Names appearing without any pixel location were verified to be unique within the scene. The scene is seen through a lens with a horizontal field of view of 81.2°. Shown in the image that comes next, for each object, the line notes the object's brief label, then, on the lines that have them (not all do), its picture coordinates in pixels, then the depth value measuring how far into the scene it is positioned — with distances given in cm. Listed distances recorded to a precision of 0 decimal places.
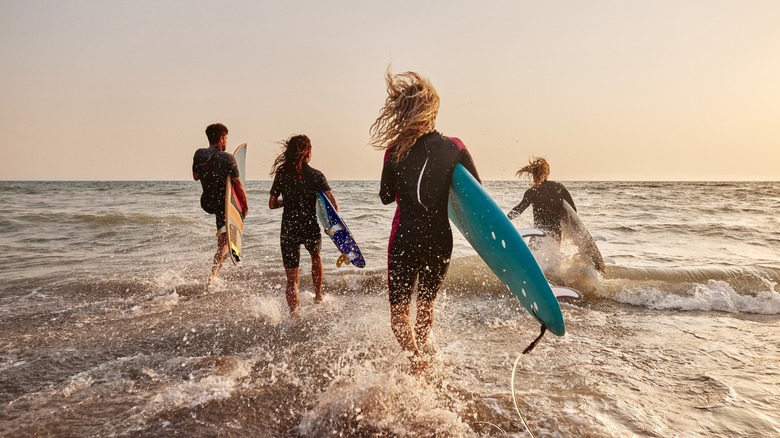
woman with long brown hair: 458
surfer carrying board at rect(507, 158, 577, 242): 659
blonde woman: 284
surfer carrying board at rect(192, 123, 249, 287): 561
